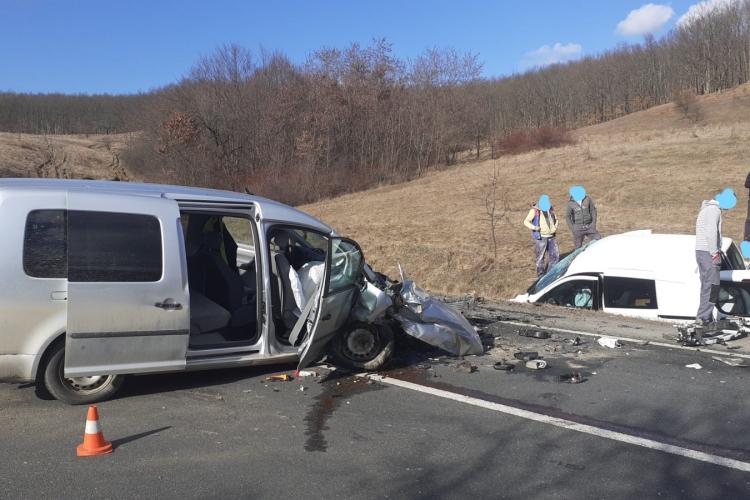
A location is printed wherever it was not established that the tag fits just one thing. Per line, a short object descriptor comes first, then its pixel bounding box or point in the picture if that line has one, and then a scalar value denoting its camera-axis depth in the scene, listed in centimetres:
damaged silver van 509
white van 873
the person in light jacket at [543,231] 1339
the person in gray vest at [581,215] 1355
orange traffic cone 444
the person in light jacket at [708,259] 829
